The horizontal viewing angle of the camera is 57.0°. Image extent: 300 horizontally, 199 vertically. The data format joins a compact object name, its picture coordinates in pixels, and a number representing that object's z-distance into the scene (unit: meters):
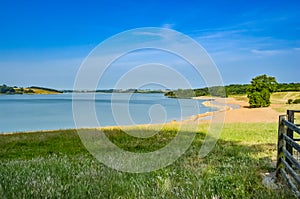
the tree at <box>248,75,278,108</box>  78.06
